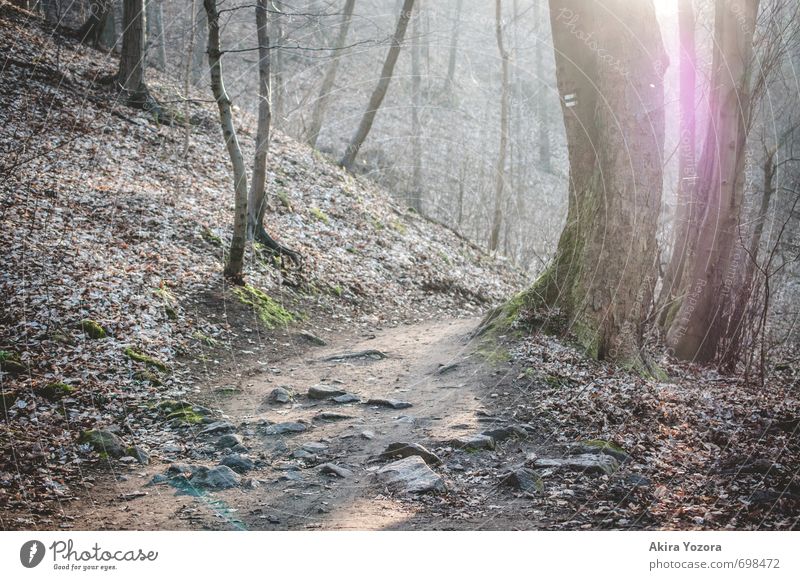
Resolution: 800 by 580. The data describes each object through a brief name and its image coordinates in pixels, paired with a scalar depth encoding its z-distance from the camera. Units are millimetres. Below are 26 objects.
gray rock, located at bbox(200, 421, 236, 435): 5543
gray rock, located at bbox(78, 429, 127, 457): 4852
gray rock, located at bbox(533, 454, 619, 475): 4441
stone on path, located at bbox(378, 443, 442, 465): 4828
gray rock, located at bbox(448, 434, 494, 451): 5027
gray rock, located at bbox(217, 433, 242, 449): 5227
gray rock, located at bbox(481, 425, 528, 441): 5266
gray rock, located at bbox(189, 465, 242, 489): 4480
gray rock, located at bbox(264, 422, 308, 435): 5556
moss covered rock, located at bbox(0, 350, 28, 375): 5566
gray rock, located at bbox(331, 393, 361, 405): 6406
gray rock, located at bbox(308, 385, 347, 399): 6559
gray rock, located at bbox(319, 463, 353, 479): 4675
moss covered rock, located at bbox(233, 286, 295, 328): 9070
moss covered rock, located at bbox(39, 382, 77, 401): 5430
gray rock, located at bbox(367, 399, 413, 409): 6160
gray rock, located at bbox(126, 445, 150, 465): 4848
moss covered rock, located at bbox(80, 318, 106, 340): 6566
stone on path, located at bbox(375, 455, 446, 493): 4355
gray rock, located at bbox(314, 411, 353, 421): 5883
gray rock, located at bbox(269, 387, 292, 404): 6461
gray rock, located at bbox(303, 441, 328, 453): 5156
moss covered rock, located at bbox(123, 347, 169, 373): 6574
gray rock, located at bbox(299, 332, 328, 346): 9156
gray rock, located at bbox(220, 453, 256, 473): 4789
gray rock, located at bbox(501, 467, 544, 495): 4285
